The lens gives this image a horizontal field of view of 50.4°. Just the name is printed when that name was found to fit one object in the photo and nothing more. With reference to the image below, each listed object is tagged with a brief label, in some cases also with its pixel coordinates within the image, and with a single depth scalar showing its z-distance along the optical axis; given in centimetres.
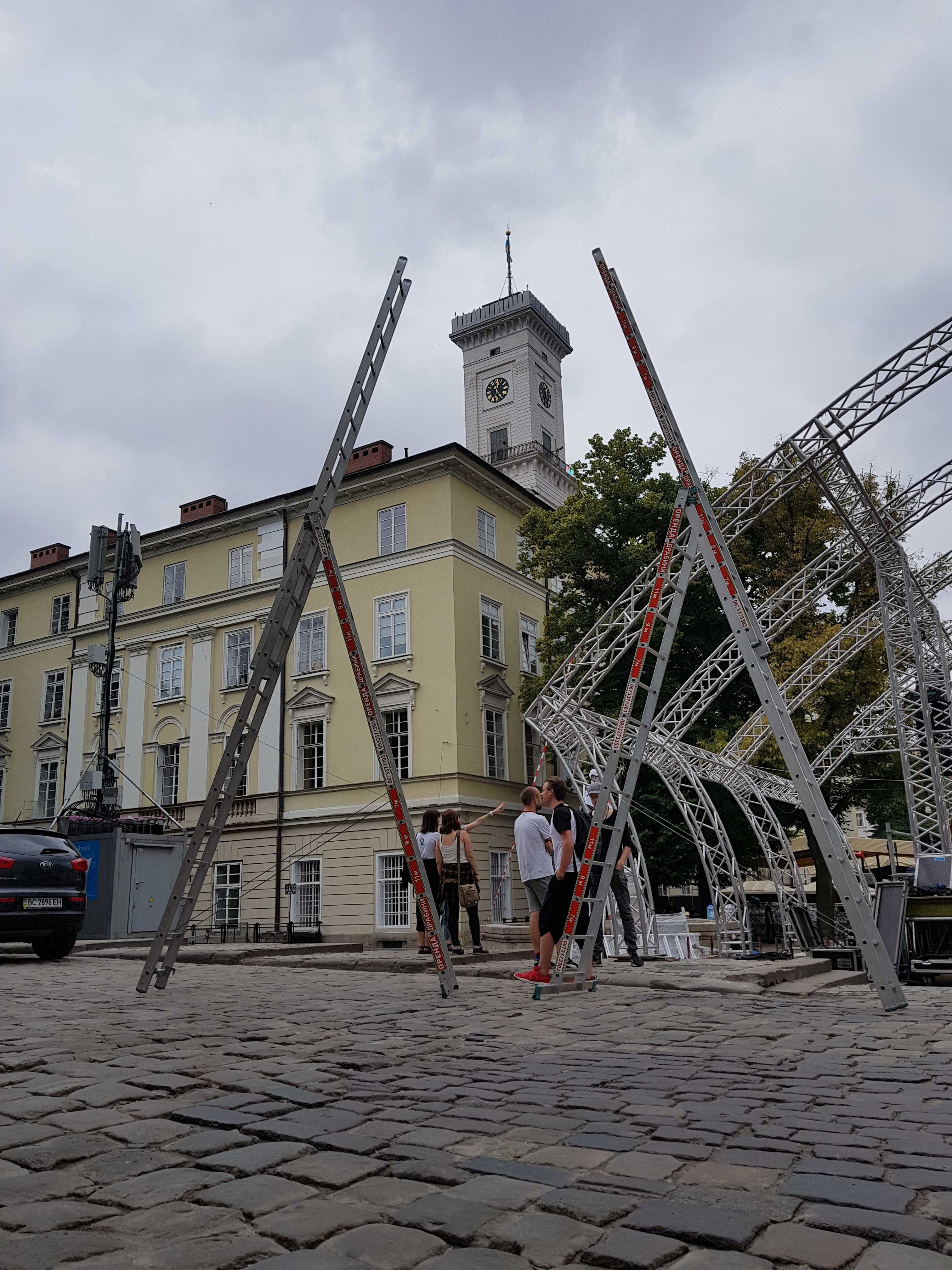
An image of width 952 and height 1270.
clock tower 5722
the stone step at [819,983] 908
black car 1208
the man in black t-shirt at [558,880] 860
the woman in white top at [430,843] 1175
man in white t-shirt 902
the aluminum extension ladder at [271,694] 816
